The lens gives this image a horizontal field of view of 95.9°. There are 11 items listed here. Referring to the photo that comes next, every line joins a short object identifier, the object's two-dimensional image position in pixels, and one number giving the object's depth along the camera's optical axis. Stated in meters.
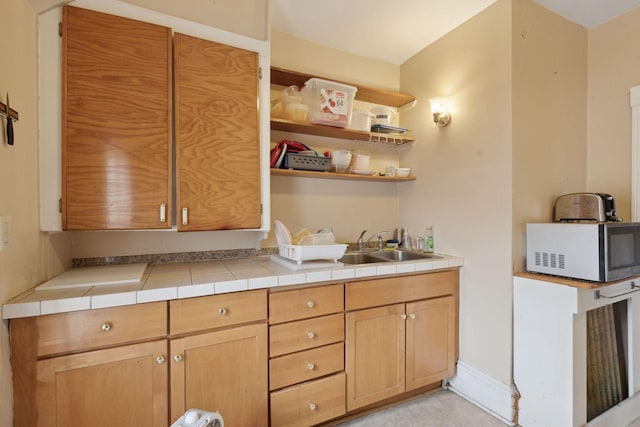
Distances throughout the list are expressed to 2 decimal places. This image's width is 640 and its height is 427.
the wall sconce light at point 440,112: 2.07
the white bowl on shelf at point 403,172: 2.33
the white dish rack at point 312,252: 1.63
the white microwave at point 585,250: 1.42
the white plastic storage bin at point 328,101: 1.96
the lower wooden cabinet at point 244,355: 1.10
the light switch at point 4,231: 0.99
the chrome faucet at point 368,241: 2.37
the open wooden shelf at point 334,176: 1.90
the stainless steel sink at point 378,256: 2.17
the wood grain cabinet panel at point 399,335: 1.66
